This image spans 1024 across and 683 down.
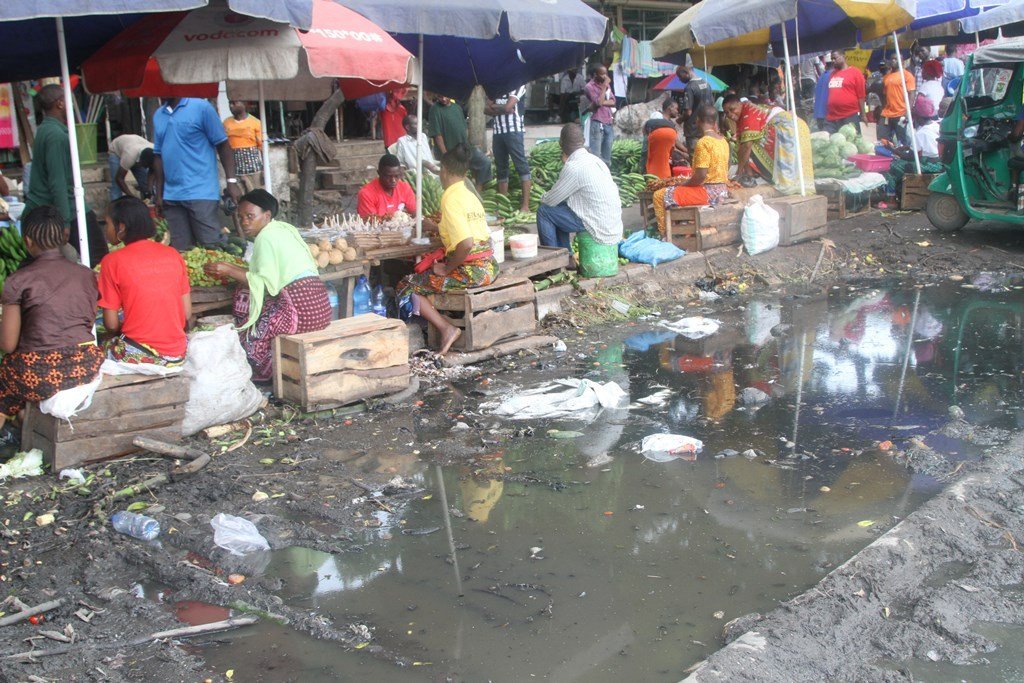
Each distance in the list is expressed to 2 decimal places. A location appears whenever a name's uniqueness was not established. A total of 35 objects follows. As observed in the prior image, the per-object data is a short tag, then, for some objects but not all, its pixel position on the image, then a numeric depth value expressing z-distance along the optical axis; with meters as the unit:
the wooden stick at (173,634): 3.88
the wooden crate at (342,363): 6.69
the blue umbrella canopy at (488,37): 7.75
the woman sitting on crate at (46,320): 5.58
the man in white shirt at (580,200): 9.66
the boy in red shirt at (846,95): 16.84
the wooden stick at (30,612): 4.13
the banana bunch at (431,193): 11.27
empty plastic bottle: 4.92
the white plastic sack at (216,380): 6.29
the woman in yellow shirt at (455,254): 8.02
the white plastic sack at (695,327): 9.05
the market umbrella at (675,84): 18.31
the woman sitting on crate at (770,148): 12.66
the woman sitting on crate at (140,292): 6.02
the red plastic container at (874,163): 14.49
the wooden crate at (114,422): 5.67
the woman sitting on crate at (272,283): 6.87
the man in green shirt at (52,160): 7.84
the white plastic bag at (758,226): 11.41
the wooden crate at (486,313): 8.14
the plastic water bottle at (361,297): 8.41
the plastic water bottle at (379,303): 8.62
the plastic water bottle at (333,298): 8.15
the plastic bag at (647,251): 10.70
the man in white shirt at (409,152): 11.89
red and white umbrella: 6.78
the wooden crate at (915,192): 13.98
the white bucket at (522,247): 9.09
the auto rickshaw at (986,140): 11.34
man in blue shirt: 8.46
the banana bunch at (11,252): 7.00
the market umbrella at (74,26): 5.14
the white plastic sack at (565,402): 6.82
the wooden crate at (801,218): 11.83
